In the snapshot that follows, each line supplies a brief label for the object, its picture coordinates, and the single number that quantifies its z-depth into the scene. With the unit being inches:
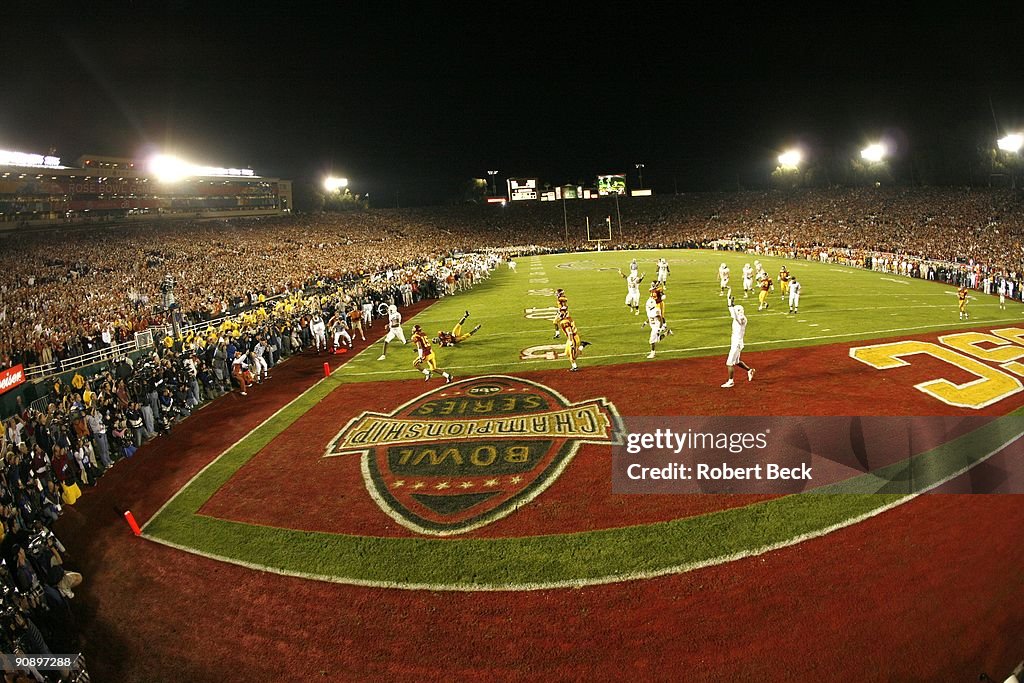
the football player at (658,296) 686.5
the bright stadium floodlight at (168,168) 2709.2
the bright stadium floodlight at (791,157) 3602.4
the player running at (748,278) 1085.8
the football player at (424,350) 639.1
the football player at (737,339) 525.3
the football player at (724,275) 1066.1
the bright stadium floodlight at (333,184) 3978.8
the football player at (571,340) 623.2
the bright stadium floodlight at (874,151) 2945.4
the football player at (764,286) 906.1
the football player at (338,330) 873.1
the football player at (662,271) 1156.0
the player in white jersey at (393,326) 802.8
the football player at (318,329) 864.3
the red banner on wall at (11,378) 559.1
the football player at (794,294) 880.3
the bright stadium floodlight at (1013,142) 2149.4
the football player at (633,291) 946.1
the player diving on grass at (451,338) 810.8
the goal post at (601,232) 3233.3
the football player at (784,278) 986.1
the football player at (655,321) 668.7
